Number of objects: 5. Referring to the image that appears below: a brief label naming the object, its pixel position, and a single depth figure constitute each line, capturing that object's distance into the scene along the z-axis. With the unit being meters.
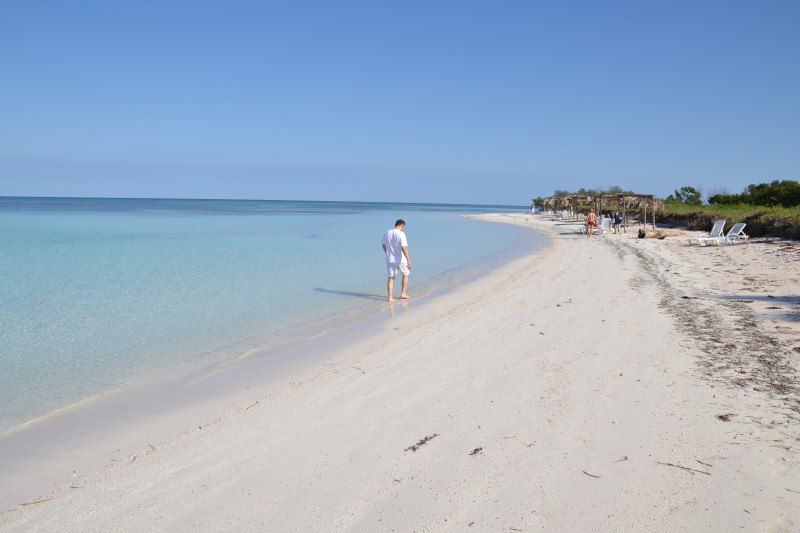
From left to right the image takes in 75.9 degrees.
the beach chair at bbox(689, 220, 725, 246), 17.17
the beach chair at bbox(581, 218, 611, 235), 27.52
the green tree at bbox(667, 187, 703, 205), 41.88
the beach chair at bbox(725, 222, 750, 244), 17.50
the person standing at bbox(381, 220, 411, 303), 9.58
